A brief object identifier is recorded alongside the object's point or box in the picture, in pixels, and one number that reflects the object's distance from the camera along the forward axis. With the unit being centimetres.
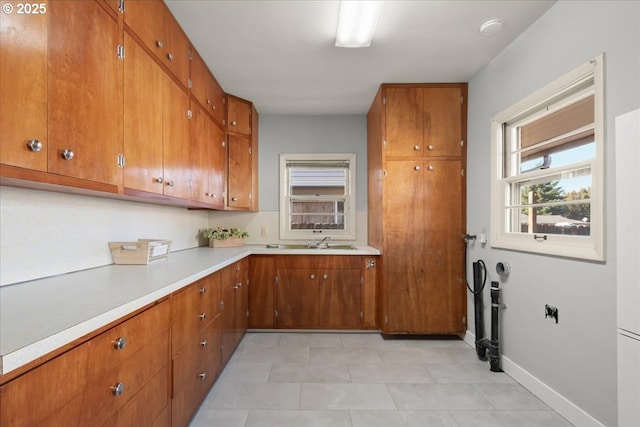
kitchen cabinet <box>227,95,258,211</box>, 344
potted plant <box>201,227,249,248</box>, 345
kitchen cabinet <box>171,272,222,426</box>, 156
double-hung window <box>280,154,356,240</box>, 392
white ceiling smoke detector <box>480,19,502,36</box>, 211
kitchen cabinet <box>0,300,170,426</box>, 73
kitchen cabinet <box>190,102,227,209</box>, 255
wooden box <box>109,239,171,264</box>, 193
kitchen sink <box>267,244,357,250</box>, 365
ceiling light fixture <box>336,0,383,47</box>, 187
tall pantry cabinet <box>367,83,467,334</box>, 306
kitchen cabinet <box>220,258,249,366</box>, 240
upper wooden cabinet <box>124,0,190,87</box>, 165
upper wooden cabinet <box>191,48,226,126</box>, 250
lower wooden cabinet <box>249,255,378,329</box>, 326
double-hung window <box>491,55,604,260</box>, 169
